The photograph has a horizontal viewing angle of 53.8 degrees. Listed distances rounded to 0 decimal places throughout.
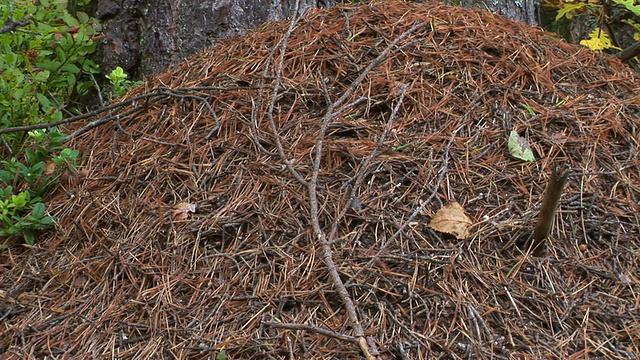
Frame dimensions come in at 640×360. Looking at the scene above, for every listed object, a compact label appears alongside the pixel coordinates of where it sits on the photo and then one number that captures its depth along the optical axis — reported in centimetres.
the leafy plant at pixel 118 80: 318
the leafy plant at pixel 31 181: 247
